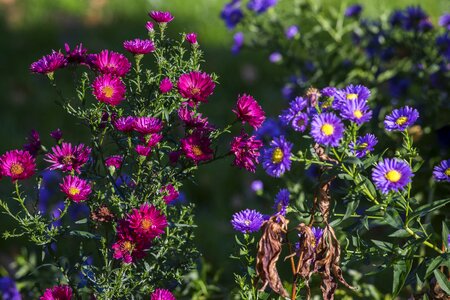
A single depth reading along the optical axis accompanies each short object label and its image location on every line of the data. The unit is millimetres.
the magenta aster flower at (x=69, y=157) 2174
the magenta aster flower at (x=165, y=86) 2163
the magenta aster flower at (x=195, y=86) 2141
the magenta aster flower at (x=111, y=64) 2155
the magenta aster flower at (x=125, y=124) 2137
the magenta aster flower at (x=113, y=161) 2231
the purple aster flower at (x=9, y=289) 2498
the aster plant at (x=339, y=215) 2101
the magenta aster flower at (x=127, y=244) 2144
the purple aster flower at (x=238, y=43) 2971
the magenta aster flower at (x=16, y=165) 2148
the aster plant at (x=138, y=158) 2142
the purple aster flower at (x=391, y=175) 2087
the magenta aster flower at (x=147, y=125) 2115
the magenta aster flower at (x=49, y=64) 2165
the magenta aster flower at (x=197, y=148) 2142
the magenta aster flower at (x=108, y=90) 2126
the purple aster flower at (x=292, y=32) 2860
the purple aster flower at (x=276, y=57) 2912
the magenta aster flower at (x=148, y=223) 2123
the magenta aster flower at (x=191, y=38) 2183
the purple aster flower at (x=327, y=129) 2070
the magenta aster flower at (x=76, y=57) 2189
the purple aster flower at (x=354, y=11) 2900
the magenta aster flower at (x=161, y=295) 2161
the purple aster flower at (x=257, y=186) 2538
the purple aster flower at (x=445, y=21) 2746
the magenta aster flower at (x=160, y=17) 2186
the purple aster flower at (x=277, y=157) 2099
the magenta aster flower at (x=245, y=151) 2171
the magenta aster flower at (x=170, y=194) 2224
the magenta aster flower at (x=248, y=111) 2146
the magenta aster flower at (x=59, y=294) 2175
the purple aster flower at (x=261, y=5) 2860
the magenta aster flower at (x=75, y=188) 2139
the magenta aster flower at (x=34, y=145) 2240
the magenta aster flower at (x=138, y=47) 2162
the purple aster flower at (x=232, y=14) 2930
